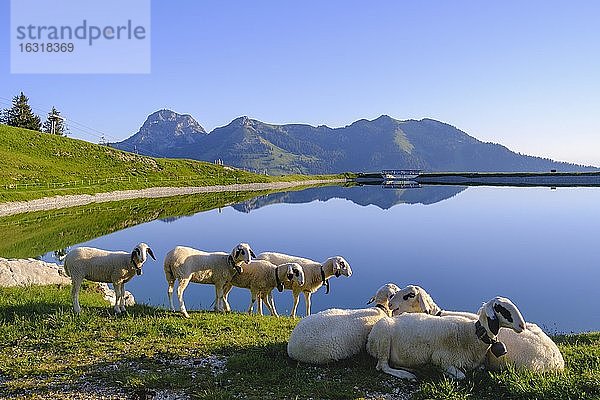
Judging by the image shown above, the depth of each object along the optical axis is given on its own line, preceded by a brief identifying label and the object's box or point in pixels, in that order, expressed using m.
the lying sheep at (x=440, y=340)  8.18
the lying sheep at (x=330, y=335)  9.11
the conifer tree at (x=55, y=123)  145.00
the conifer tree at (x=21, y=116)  127.06
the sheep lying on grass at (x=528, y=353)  8.30
